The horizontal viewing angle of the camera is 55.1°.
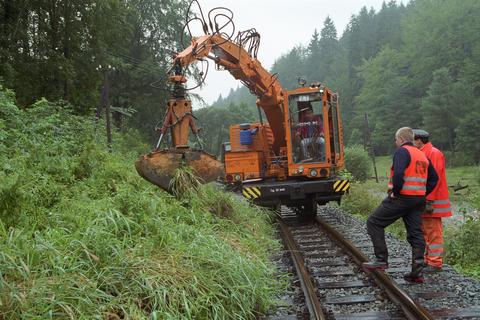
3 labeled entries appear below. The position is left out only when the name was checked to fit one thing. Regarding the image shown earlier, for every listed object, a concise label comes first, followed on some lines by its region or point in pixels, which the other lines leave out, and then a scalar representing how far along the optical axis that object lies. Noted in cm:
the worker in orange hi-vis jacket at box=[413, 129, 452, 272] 604
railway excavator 1041
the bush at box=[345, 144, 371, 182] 2802
